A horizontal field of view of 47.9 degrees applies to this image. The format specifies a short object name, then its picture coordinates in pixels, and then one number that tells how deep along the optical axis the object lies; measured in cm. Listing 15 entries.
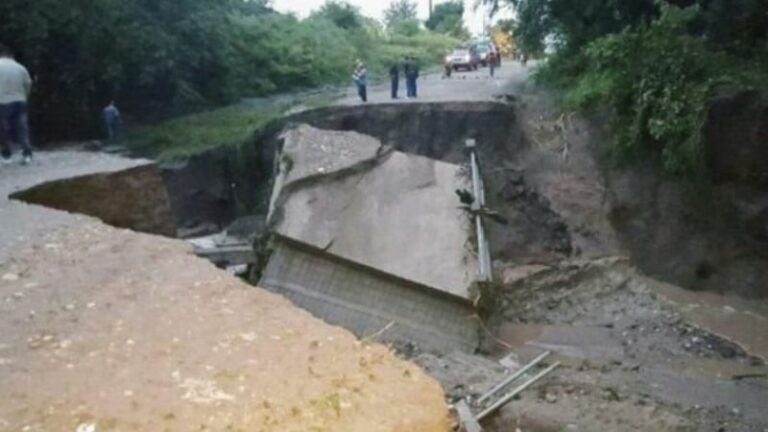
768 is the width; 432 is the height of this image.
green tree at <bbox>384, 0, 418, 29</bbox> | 6056
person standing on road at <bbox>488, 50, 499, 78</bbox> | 3081
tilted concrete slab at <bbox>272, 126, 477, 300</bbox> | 1006
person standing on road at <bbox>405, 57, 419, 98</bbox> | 2112
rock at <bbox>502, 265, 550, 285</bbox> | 1412
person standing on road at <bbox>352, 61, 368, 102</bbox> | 2059
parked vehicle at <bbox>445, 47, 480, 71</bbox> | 3569
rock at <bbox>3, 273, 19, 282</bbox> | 573
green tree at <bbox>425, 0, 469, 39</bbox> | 5665
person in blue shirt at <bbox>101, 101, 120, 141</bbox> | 2004
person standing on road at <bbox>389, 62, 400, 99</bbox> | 2095
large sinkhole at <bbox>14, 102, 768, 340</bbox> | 985
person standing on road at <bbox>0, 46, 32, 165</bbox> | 1003
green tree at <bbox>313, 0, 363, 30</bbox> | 4097
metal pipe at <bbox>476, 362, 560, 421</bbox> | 654
